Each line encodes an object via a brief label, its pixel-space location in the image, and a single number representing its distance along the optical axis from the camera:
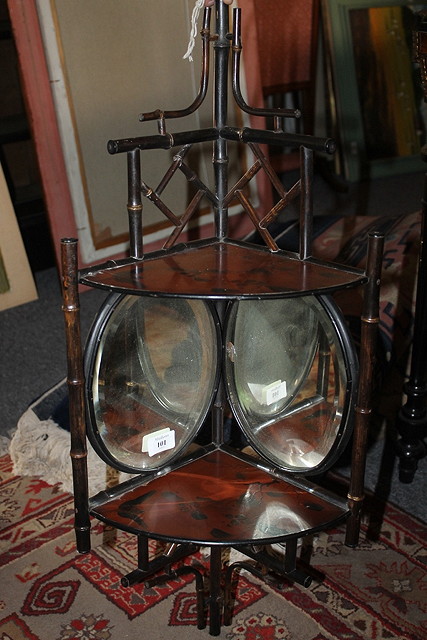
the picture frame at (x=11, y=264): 2.57
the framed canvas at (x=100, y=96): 2.46
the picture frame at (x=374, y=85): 3.61
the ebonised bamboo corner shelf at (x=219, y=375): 1.00
